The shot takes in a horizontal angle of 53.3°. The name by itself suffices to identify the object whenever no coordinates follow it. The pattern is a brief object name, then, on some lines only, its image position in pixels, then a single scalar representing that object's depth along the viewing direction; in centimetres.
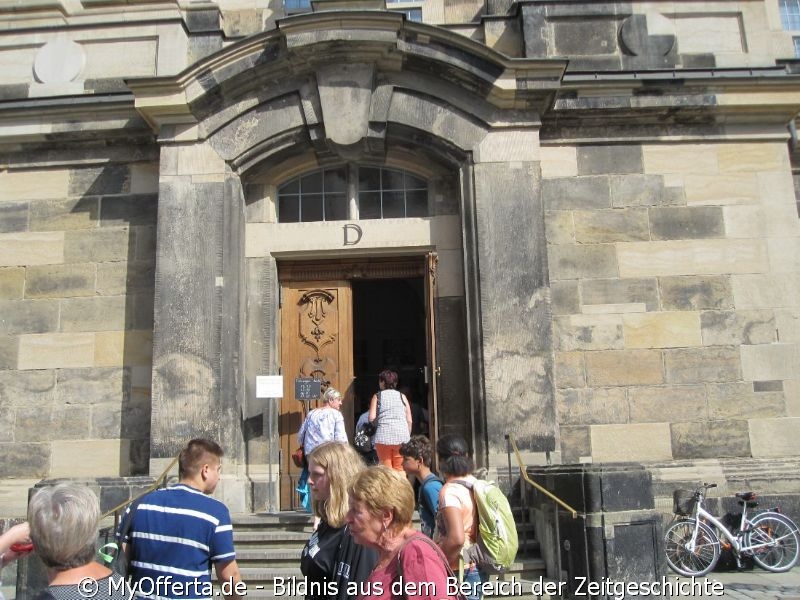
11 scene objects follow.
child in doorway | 466
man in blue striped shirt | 342
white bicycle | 739
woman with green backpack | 396
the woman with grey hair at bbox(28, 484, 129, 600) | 261
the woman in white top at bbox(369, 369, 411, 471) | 782
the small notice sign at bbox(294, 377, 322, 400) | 898
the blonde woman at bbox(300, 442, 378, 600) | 317
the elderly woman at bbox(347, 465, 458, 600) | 266
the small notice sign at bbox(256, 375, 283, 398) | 881
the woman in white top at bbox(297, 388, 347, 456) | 770
